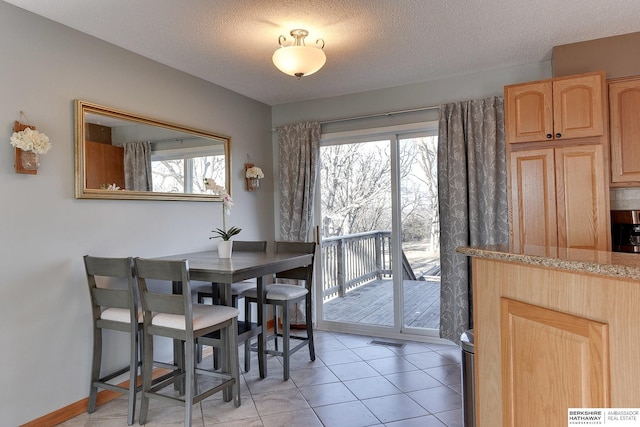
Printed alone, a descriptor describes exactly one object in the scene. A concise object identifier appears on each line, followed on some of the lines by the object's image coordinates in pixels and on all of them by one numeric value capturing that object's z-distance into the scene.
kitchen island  1.18
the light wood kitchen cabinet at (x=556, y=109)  2.80
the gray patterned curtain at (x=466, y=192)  3.55
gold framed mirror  2.75
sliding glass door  4.07
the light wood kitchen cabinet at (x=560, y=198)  2.81
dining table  2.54
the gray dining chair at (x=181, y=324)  2.33
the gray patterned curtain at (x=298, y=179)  4.40
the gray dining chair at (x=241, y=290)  3.22
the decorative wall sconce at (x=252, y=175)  4.21
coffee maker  2.77
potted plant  3.15
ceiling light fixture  2.54
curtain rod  3.92
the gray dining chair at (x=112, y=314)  2.47
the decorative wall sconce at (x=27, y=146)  2.30
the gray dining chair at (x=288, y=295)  3.20
